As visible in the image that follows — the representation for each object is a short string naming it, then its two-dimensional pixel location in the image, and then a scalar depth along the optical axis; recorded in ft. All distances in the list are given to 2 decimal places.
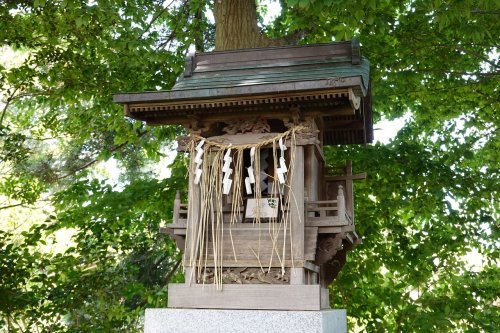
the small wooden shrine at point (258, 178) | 14.33
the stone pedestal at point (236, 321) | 13.46
